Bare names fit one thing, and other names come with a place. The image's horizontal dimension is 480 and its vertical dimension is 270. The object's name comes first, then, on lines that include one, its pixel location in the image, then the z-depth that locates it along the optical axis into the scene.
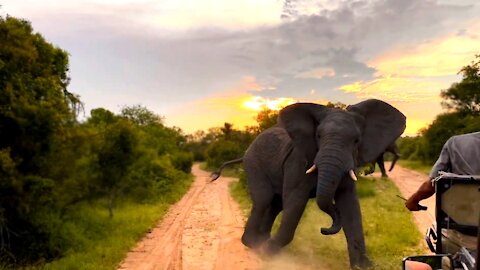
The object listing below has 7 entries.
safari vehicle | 2.86
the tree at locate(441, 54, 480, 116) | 28.69
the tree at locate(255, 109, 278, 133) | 21.02
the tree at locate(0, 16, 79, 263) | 9.66
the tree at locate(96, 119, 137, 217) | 15.48
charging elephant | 8.05
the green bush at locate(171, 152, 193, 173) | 39.19
